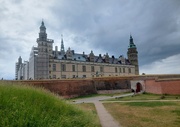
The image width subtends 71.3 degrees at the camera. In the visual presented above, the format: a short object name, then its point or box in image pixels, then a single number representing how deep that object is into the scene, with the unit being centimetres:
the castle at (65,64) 3867
